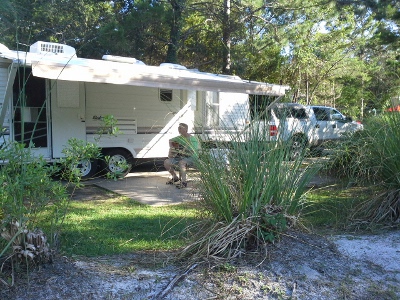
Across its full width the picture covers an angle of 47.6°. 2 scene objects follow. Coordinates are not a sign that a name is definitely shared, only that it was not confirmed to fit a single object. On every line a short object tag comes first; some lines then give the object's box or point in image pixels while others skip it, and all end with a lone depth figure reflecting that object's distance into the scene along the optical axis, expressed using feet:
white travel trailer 26.66
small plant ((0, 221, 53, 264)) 11.14
